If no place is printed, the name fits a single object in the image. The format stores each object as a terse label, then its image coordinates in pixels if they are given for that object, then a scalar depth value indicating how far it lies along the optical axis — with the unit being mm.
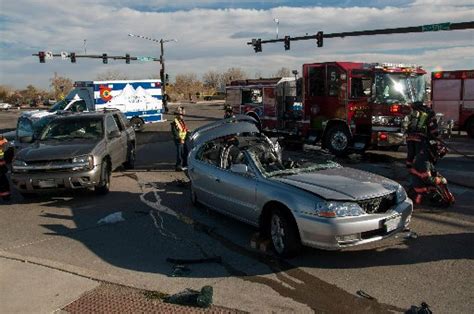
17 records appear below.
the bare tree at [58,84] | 101438
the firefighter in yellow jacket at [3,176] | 9930
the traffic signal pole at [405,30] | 21588
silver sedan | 5504
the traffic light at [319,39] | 30703
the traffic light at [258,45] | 36375
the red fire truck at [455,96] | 20250
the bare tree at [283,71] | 99700
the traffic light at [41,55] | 42844
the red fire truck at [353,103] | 13773
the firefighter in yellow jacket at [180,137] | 13055
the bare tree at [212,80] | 132000
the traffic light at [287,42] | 33969
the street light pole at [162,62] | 50044
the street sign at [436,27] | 22391
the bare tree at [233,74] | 117312
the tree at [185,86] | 103300
